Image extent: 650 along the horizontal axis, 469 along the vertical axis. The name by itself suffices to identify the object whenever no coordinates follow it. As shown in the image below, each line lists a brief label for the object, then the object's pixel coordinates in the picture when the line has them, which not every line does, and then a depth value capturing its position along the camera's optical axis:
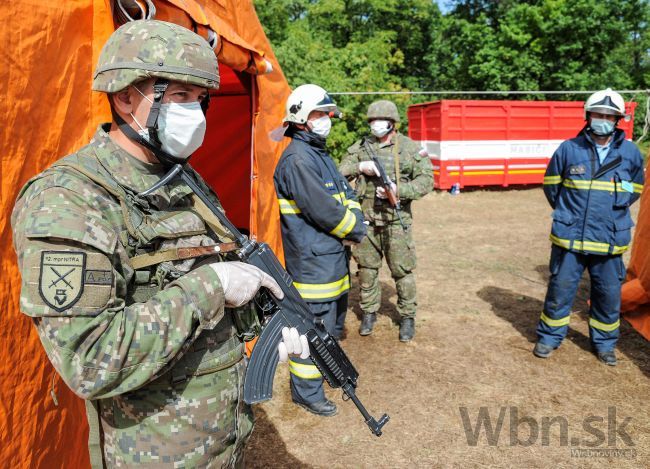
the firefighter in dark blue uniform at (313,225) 3.25
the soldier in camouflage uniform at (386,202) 4.55
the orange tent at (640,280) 4.41
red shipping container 11.73
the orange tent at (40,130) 1.77
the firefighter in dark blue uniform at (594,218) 3.84
